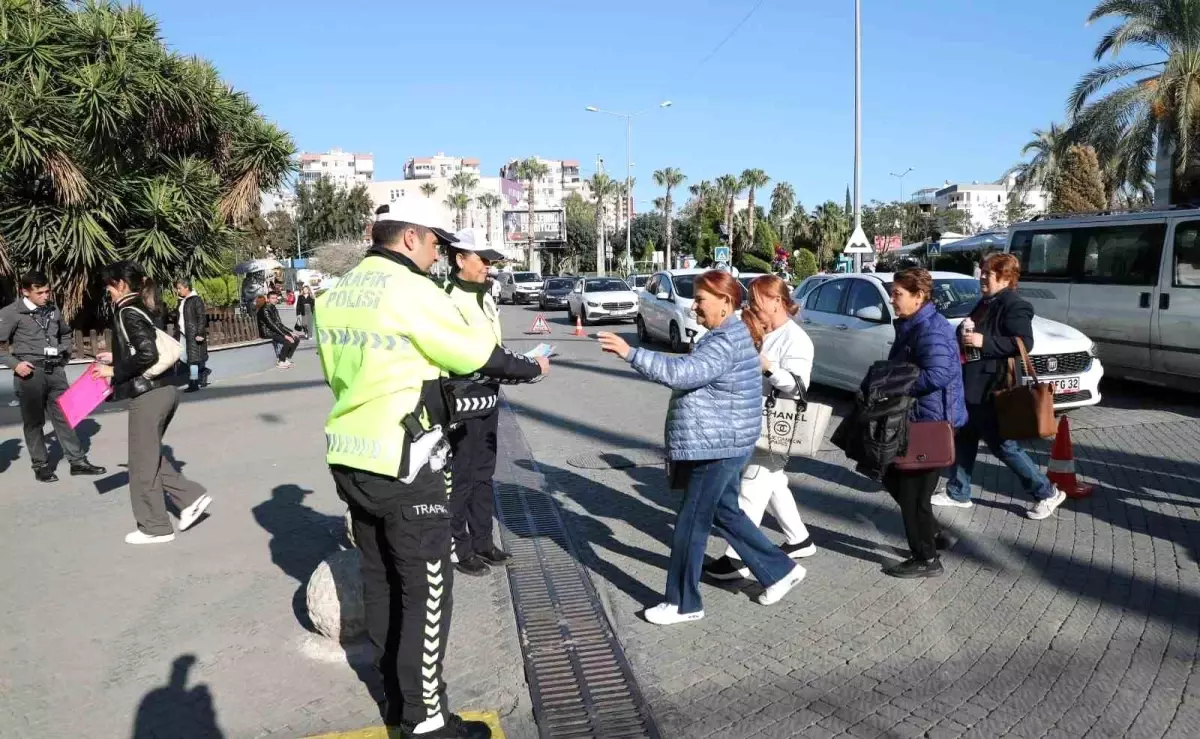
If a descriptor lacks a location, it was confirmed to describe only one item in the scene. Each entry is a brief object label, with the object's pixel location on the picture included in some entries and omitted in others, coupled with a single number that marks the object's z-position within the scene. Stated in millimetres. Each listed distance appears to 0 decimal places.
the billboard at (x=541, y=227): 81062
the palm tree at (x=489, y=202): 108500
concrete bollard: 4324
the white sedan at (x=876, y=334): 9320
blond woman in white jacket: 5012
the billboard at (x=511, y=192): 111938
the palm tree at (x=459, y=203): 96438
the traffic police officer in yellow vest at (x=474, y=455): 4938
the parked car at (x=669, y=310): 17922
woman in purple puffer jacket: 4816
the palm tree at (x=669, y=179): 80000
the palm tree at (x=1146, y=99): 21594
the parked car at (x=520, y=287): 45812
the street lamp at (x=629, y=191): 48491
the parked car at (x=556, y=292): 38188
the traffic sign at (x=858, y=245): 19500
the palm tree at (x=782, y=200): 81938
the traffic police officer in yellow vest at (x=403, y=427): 3004
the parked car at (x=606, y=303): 27672
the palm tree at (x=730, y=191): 71688
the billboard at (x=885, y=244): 48916
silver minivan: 9828
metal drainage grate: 3623
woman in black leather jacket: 5742
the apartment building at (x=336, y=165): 189250
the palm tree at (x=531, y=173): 76688
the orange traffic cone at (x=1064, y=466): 6488
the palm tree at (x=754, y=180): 71938
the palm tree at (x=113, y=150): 13266
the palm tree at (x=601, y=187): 83812
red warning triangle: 23762
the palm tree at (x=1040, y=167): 47950
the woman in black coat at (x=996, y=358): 5941
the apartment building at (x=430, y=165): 188875
